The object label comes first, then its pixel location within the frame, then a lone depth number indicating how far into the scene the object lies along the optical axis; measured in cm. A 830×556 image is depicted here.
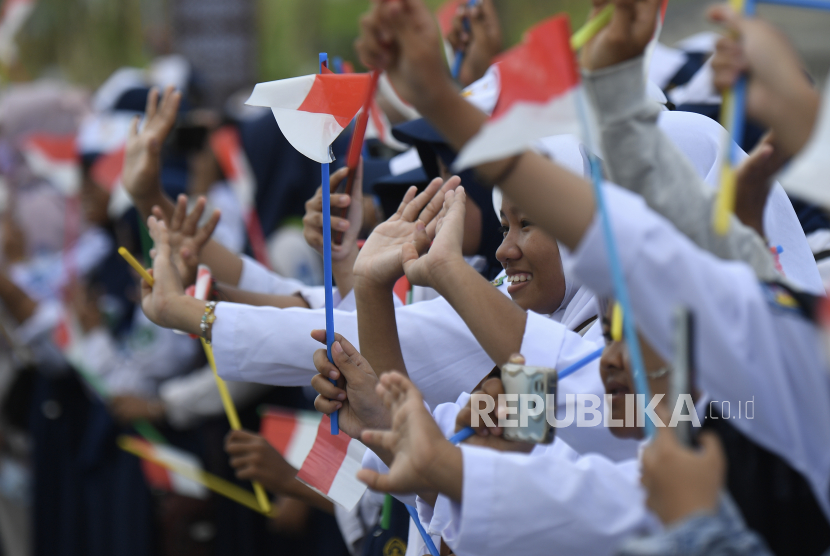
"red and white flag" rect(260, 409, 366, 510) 687
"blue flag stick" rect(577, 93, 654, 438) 638
